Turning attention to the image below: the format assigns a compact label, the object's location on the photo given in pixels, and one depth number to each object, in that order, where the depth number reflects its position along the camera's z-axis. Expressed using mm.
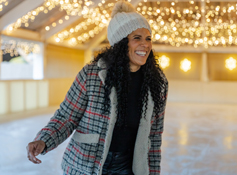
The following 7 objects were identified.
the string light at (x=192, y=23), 9547
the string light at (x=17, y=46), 7035
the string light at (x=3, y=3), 5988
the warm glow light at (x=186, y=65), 12109
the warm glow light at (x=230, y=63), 11734
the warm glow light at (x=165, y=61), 12219
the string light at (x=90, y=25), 8844
